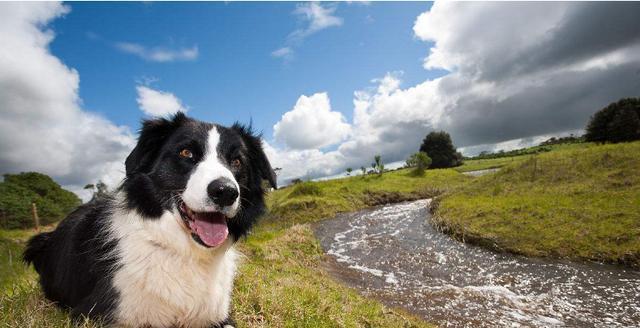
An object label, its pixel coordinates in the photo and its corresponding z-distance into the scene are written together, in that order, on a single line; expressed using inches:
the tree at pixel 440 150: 2608.3
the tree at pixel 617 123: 1169.4
